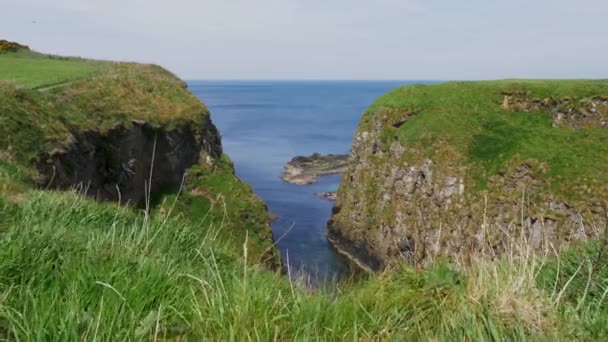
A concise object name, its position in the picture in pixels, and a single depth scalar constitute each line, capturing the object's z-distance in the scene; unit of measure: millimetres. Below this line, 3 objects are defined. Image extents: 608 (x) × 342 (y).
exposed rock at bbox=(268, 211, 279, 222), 84438
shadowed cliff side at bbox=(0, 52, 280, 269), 29745
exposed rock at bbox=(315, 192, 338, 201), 104812
